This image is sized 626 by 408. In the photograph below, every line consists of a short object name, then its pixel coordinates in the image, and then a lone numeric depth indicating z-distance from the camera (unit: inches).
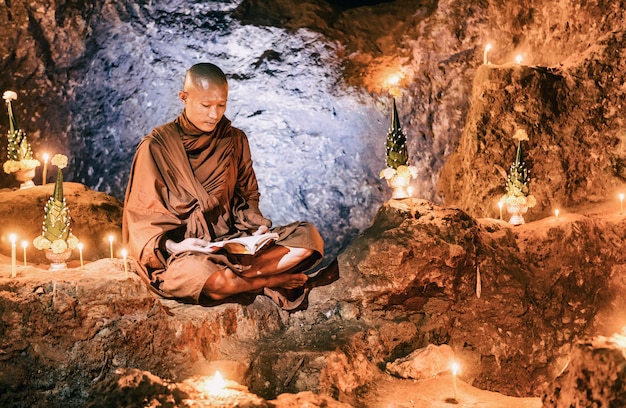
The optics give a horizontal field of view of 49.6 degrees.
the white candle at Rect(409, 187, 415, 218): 230.7
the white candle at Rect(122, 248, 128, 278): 198.8
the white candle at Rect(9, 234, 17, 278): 186.3
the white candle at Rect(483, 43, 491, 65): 296.2
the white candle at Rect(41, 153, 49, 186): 267.4
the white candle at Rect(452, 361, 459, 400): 174.0
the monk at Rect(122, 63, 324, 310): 197.8
